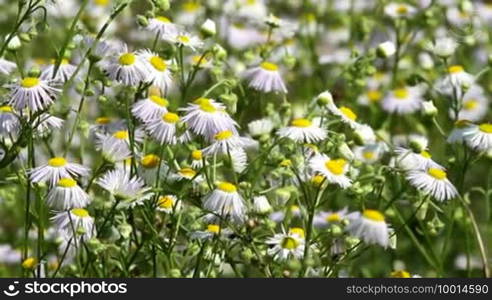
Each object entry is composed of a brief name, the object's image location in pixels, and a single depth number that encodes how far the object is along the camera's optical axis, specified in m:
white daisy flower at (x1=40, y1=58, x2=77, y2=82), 4.51
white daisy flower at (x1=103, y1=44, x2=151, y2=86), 3.99
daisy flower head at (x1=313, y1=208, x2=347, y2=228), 4.88
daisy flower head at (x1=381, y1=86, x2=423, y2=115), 6.60
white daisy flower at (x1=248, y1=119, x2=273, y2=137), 4.54
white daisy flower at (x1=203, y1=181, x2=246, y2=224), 3.83
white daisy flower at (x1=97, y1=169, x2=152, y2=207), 3.74
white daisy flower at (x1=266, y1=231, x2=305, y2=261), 3.86
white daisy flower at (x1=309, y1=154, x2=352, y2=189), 3.84
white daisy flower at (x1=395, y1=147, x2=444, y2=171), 4.05
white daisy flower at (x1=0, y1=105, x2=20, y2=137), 4.04
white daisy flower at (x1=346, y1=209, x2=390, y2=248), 3.41
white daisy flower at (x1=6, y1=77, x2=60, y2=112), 3.89
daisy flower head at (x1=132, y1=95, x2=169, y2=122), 4.06
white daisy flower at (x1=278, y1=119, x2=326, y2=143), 4.12
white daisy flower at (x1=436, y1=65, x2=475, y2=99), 5.48
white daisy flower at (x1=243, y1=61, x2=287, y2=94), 5.01
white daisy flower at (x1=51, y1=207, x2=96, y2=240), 3.98
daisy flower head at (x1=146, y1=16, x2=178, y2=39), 4.47
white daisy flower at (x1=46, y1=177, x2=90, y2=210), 3.85
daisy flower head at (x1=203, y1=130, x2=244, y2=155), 3.91
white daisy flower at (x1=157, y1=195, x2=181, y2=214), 4.01
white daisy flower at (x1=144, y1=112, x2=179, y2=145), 3.92
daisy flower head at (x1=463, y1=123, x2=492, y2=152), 4.54
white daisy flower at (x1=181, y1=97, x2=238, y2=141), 3.97
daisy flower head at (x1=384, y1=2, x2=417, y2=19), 6.46
